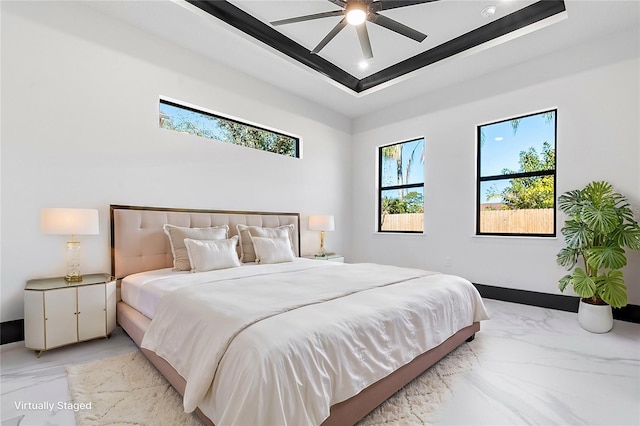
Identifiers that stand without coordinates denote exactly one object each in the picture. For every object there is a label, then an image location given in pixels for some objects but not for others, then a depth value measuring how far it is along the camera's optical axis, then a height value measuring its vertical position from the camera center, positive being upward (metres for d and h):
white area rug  1.63 -1.14
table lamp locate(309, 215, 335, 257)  4.75 -0.21
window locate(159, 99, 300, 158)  3.59 +1.08
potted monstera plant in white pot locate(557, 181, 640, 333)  2.81 -0.35
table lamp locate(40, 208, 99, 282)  2.42 -0.11
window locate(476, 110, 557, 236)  3.79 +0.45
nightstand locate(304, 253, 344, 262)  4.68 -0.76
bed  1.25 -0.64
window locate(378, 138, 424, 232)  5.04 +0.39
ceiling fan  2.54 +1.67
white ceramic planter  2.88 -1.05
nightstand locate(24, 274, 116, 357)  2.33 -0.83
